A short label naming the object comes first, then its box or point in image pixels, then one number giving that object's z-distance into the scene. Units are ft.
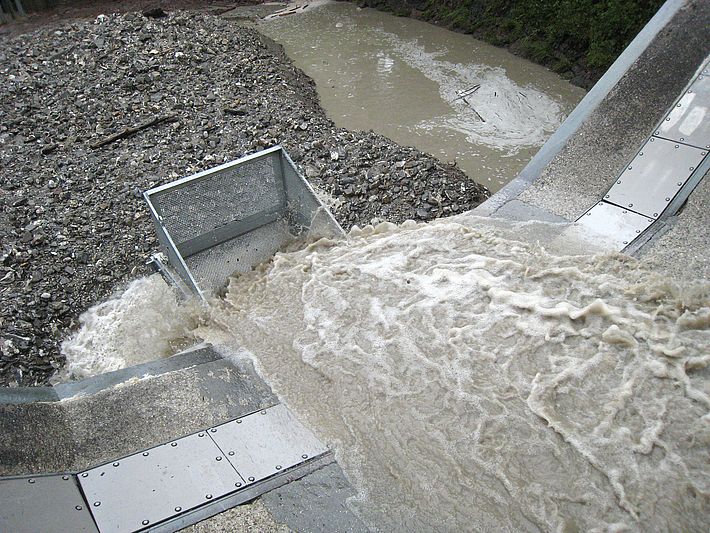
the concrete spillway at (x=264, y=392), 9.64
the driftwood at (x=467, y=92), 29.53
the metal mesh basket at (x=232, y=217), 15.35
